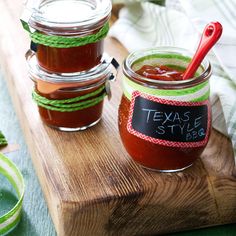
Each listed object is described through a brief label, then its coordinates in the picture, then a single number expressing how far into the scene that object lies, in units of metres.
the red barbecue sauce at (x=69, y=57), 0.55
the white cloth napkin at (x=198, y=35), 0.56
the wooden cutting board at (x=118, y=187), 0.50
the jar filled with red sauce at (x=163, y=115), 0.50
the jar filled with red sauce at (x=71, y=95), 0.56
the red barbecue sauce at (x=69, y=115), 0.57
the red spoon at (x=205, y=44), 0.50
